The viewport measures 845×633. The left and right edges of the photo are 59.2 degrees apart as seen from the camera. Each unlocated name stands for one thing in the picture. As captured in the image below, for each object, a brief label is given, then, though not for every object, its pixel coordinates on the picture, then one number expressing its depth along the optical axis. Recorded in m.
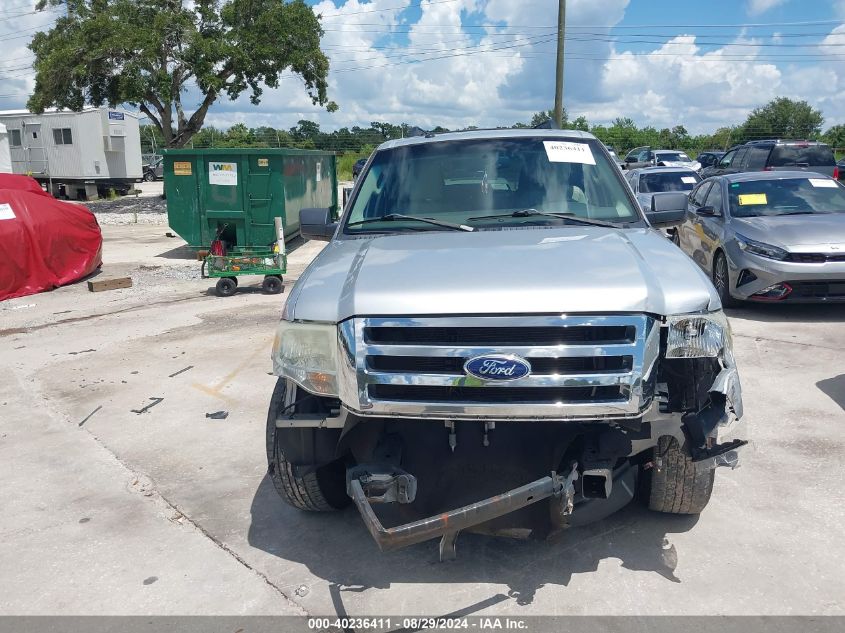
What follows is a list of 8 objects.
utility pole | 23.55
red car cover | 10.75
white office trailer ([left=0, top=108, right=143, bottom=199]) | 29.58
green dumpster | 13.06
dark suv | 17.89
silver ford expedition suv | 2.93
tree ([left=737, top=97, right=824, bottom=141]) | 55.09
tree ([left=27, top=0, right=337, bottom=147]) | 22.95
